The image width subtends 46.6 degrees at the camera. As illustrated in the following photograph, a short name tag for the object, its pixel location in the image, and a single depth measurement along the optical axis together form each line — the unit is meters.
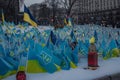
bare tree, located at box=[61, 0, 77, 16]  30.39
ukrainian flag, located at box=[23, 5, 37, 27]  4.17
